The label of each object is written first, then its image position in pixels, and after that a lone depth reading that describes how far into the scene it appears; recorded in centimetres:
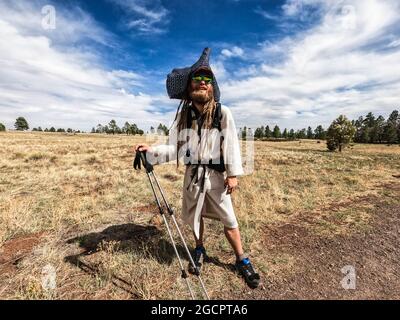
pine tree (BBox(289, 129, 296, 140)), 12514
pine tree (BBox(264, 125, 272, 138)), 12666
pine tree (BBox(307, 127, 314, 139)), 14311
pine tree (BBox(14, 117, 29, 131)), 12269
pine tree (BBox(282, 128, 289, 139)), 12712
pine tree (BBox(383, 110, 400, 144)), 7894
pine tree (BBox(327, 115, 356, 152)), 4022
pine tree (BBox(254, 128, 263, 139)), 12662
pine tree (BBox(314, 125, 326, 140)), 12112
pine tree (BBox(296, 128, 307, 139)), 12712
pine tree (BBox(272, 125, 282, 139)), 12081
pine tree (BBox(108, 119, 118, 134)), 13750
